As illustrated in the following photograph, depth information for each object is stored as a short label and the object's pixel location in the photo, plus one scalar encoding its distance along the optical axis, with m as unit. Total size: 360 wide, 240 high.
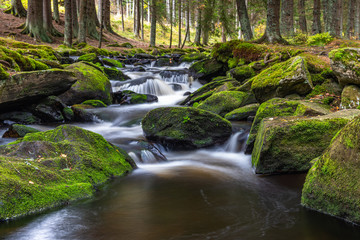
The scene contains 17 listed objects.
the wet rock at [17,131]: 7.45
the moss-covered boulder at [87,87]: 11.57
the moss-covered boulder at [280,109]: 6.72
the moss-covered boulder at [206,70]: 15.11
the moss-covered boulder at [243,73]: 11.79
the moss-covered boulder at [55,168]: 3.63
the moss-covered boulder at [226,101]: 9.71
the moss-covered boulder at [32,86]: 8.57
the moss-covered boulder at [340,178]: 3.38
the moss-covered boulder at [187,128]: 7.49
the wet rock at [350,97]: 6.90
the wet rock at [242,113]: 9.10
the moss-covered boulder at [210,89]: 11.30
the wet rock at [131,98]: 12.86
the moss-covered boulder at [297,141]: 5.34
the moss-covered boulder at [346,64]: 6.86
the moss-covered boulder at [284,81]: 8.16
